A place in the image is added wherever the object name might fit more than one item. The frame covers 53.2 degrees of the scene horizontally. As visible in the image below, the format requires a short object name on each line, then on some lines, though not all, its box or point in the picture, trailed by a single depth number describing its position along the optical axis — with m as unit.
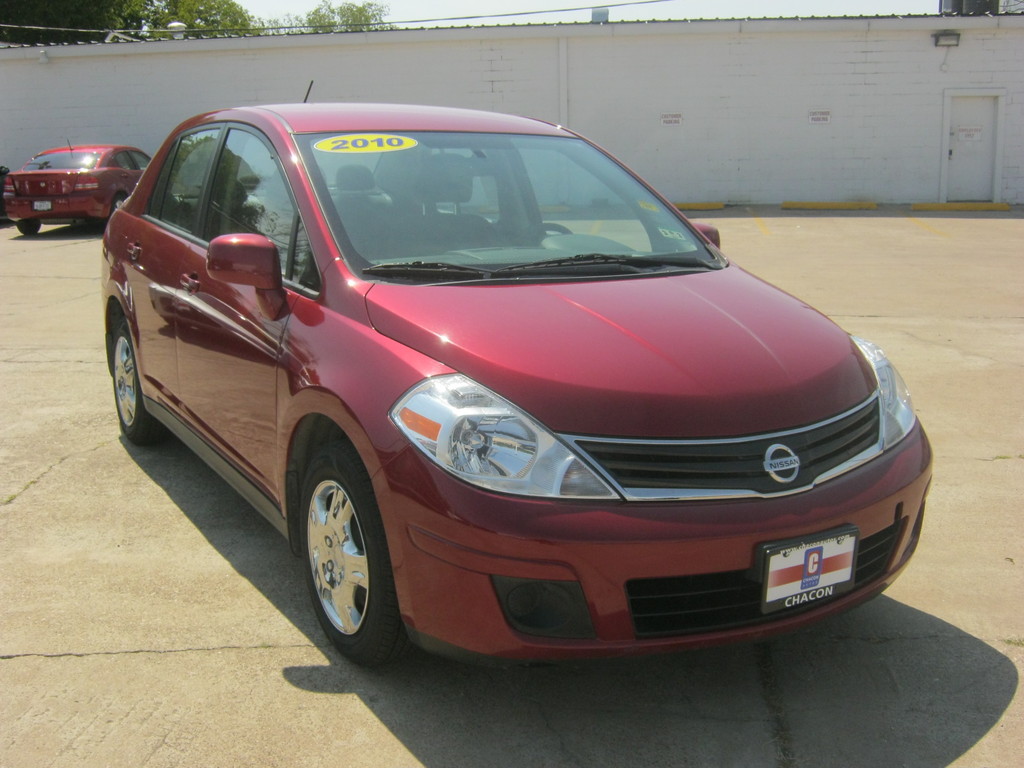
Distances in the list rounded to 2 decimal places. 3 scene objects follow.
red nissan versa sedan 2.55
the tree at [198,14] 53.53
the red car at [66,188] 16.77
